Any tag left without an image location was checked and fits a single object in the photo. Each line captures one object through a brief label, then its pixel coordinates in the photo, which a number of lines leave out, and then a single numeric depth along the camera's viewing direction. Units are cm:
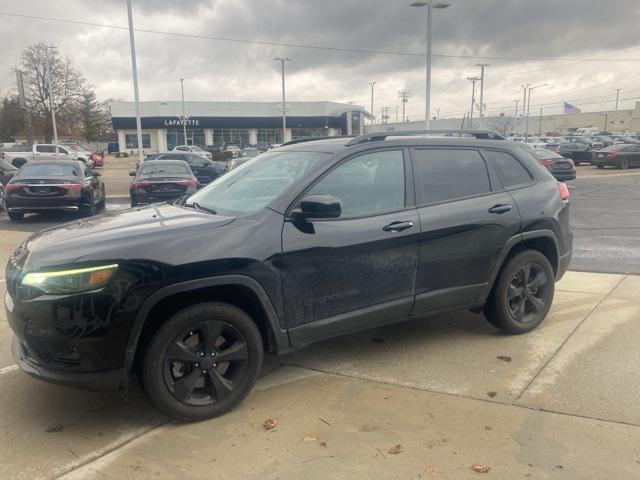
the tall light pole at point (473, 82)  6966
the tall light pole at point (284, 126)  5803
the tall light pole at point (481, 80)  5725
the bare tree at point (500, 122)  9119
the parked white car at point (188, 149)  4166
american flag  11639
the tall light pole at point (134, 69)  2377
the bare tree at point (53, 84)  5847
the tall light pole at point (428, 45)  2203
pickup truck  3042
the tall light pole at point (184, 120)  6508
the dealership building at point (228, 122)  7200
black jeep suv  306
